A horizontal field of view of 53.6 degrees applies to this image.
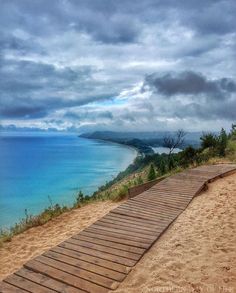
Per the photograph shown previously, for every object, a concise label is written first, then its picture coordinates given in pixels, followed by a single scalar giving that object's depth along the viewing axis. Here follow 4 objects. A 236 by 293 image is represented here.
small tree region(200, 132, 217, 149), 16.22
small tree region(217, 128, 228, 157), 15.34
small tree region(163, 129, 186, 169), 19.91
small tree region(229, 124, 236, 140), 20.93
